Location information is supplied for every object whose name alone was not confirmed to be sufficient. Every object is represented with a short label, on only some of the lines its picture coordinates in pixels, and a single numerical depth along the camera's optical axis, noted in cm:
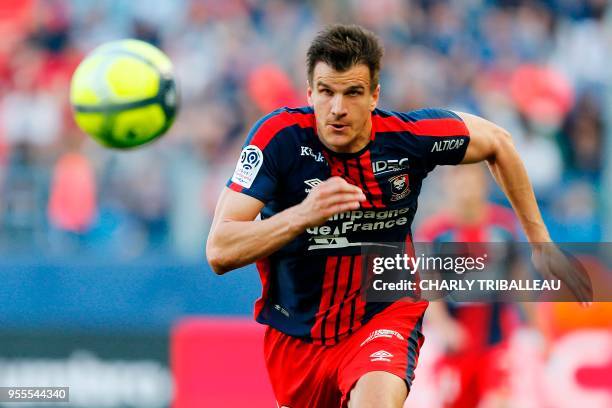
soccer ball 1482
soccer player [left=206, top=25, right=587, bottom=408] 1178
